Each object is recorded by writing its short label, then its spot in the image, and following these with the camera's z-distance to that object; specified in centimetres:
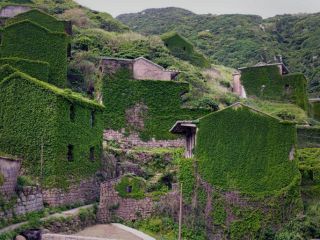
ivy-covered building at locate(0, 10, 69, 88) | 4197
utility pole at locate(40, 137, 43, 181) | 3215
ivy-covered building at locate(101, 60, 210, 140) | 4562
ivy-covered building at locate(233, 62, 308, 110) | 5762
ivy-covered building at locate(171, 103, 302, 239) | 3325
